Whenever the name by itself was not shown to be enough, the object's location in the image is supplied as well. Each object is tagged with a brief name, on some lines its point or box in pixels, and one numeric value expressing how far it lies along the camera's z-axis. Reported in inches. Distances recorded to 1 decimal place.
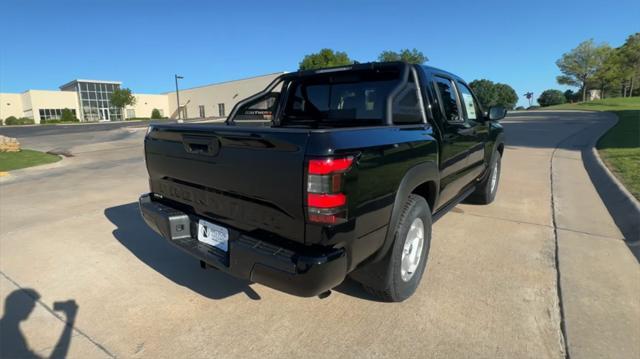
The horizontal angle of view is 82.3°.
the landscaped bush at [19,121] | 2167.3
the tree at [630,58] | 1880.9
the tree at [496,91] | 4045.3
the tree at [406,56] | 2198.6
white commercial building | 2368.0
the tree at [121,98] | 2420.0
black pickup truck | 79.2
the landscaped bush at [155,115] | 2699.3
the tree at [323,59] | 1845.5
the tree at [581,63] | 2178.0
